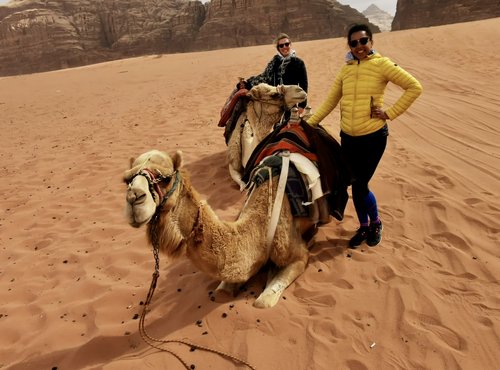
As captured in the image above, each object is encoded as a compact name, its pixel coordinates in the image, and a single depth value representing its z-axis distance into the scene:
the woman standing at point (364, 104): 3.26
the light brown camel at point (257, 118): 4.79
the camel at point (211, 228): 2.26
